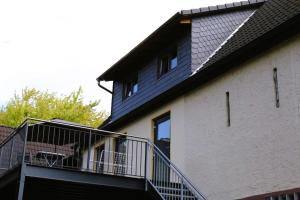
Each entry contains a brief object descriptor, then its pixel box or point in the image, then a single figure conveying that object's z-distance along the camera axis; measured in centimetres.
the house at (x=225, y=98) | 886
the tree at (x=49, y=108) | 3172
